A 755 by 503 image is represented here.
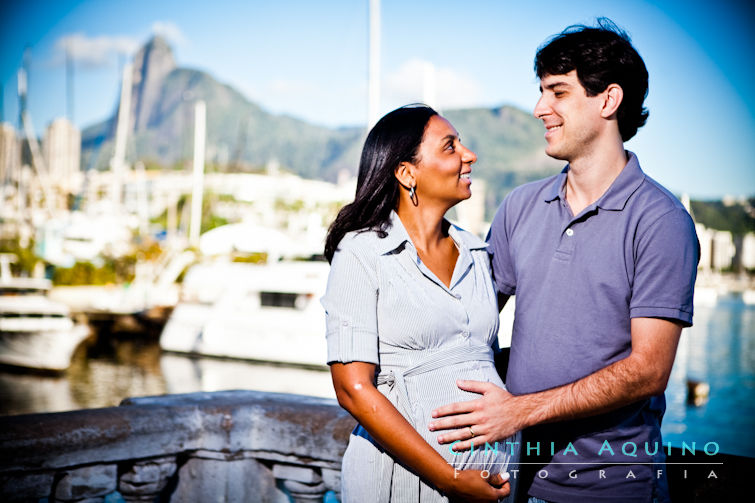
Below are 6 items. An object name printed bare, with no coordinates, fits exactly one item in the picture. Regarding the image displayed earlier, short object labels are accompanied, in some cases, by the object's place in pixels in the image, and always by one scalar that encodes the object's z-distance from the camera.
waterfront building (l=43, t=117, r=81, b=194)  161.00
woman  1.99
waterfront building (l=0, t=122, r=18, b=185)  56.41
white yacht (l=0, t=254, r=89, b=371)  20.91
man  2.00
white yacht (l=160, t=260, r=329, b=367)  20.80
